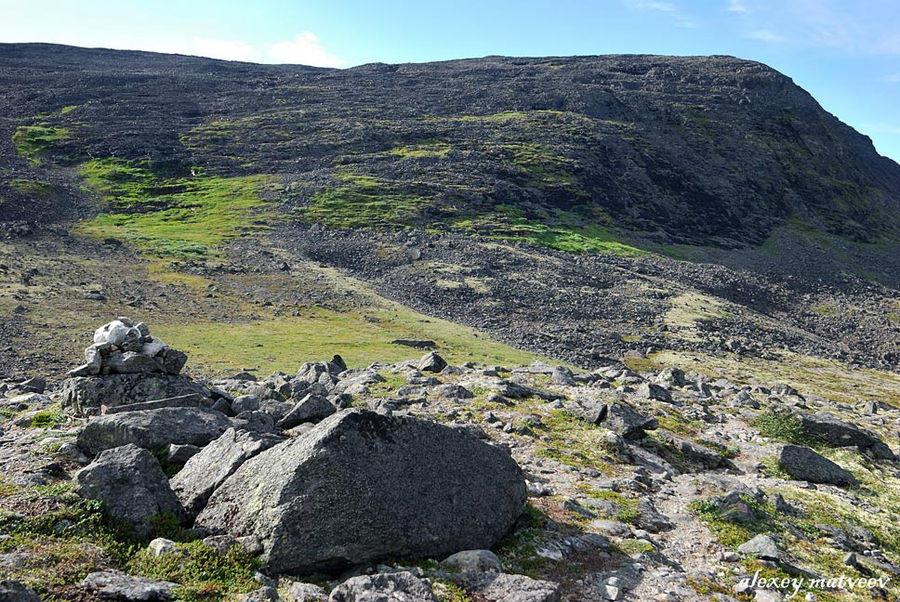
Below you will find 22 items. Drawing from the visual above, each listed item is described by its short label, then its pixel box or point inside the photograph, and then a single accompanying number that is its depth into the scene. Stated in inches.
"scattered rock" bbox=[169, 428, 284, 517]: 418.9
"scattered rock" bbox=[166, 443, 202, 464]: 481.7
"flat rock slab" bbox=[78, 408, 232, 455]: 481.4
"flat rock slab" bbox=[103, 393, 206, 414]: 554.9
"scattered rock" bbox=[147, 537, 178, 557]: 348.5
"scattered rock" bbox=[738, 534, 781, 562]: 458.9
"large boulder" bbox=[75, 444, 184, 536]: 374.0
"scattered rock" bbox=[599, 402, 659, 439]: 769.1
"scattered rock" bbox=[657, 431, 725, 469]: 768.9
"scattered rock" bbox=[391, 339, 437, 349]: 1930.4
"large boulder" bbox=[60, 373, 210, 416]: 606.2
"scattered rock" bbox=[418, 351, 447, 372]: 1128.2
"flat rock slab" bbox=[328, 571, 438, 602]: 321.7
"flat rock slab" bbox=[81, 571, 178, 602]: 295.3
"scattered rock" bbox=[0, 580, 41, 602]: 262.5
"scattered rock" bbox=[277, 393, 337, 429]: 630.5
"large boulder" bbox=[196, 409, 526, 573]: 369.1
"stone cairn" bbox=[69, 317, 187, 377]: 623.5
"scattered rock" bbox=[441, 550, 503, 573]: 389.1
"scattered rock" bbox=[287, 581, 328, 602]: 337.6
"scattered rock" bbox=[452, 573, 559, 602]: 344.5
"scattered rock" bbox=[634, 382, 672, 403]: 1072.2
